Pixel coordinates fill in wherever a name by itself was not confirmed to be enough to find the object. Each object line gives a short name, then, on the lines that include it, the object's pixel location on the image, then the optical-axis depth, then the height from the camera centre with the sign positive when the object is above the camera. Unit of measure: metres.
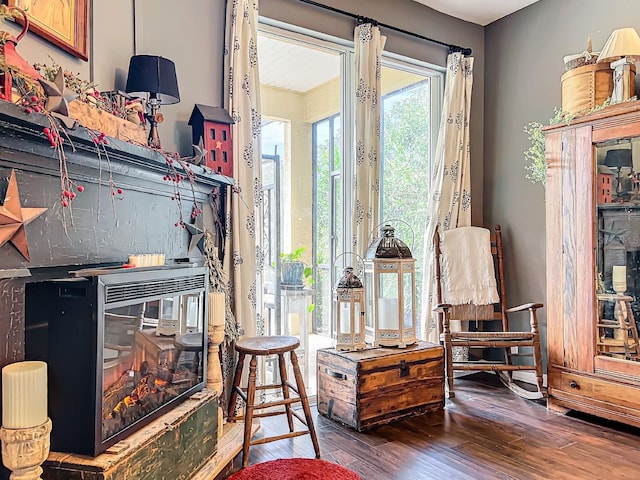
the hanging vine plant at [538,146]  3.07 +0.78
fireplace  1.50 -0.31
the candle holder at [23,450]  1.31 -0.53
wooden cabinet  2.79 -0.02
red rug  2.10 -0.96
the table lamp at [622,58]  2.87 +1.17
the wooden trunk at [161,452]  1.47 -0.66
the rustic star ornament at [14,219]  1.33 +0.10
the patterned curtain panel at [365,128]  3.33 +0.87
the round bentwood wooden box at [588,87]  3.01 +1.05
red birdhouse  2.49 +0.63
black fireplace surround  1.40 +0.02
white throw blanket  3.68 -0.11
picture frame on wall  1.59 +0.82
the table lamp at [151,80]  2.12 +0.77
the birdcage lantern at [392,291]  2.99 -0.23
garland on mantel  1.28 +0.41
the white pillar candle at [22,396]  1.31 -0.38
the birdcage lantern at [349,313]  2.90 -0.35
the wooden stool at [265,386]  2.29 -0.66
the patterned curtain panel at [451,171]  3.75 +0.65
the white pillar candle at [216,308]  2.29 -0.25
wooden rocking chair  3.35 -0.58
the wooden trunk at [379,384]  2.74 -0.76
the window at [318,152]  3.22 +0.73
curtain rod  3.19 +1.64
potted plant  3.26 -0.10
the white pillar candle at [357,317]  2.93 -0.37
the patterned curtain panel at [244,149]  2.75 +0.61
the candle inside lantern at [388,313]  3.00 -0.36
